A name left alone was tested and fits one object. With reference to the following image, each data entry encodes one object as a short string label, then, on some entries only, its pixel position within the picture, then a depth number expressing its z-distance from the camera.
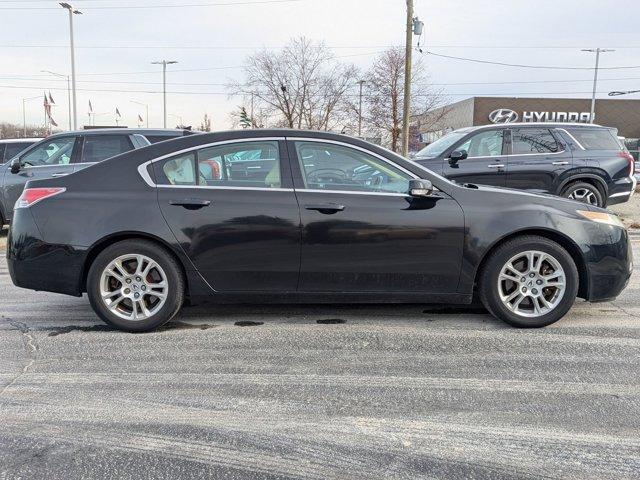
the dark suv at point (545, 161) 9.62
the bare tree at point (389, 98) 33.16
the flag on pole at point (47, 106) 47.38
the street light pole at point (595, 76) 48.92
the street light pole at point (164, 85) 46.98
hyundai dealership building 52.00
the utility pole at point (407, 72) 20.83
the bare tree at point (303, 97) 38.53
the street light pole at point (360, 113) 37.15
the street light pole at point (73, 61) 29.66
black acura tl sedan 4.25
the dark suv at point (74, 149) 9.16
